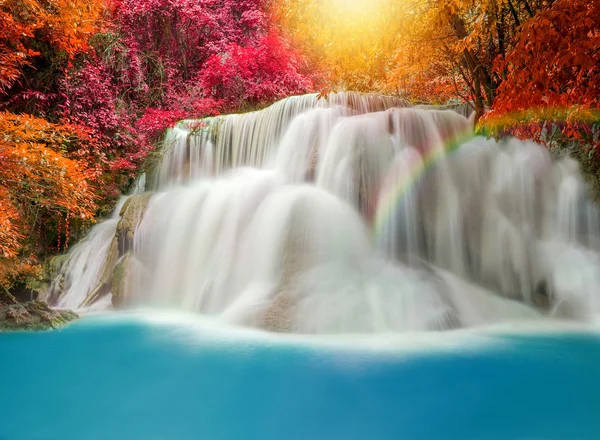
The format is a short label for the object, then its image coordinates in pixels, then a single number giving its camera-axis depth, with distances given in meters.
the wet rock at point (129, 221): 9.40
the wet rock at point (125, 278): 8.54
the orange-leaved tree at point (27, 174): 5.92
